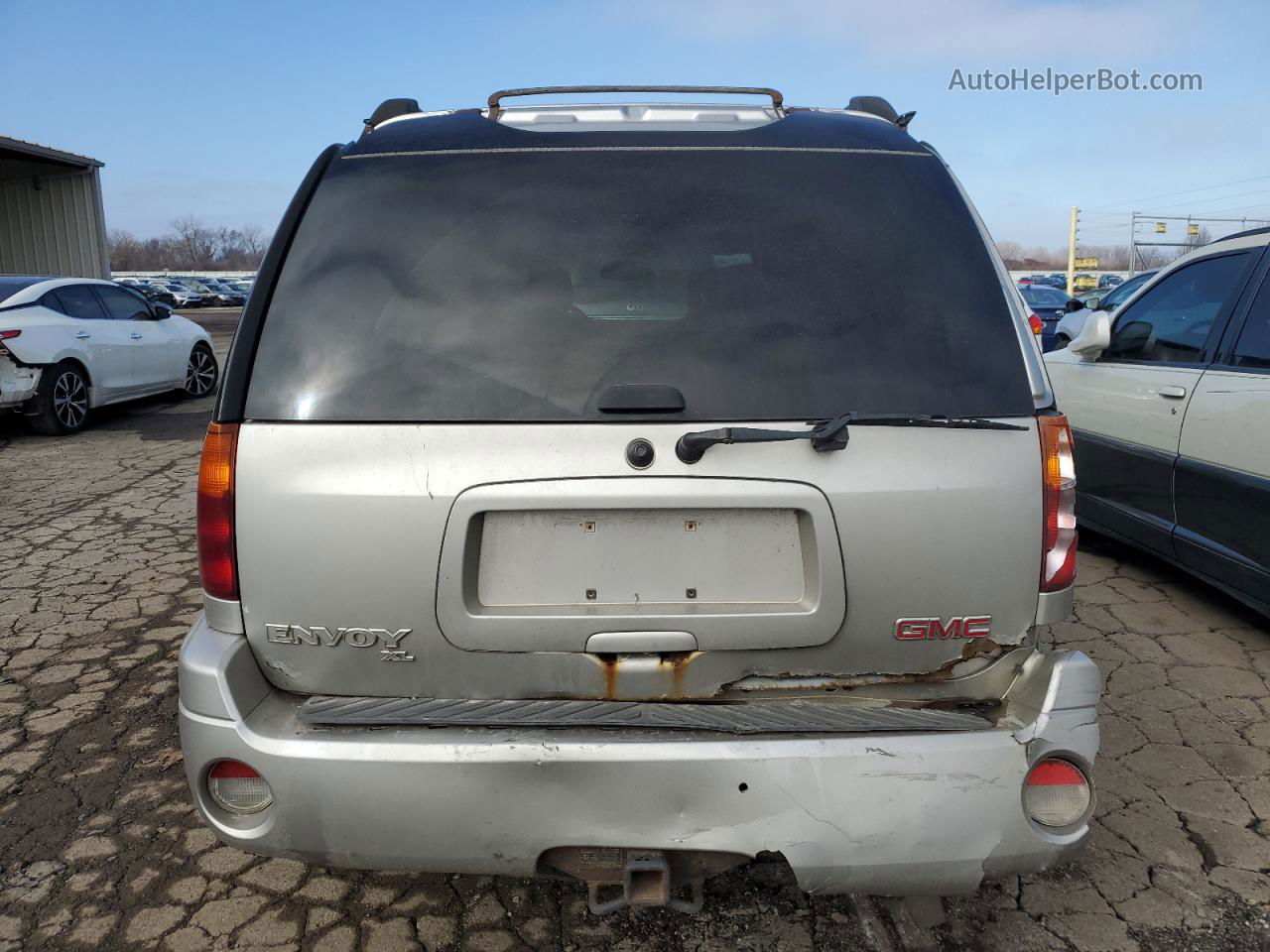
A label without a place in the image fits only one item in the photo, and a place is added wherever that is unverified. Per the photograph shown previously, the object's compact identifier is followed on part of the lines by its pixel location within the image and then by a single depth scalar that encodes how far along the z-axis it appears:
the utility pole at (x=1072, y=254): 39.97
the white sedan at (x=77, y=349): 9.29
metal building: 20.84
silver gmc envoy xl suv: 1.83
